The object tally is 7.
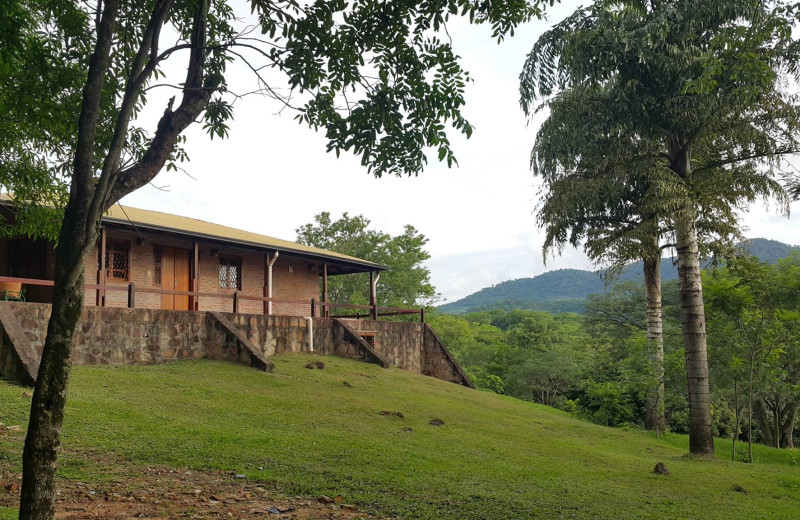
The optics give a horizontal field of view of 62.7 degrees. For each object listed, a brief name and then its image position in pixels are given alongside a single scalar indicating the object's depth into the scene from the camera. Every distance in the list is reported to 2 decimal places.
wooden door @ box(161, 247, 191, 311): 19.34
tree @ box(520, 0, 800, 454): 13.38
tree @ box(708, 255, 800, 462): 13.88
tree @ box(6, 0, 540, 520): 4.76
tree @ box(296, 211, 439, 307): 38.94
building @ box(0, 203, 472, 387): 12.81
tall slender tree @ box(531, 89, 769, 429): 16.88
